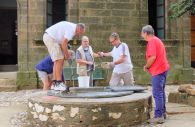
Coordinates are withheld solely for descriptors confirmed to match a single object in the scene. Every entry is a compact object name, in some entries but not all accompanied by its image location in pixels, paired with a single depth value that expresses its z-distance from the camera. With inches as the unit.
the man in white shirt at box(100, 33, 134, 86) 353.2
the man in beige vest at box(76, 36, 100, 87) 366.0
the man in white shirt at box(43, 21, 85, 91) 294.4
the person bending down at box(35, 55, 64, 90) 333.7
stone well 273.7
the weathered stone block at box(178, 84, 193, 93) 381.0
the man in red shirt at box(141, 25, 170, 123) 289.3
